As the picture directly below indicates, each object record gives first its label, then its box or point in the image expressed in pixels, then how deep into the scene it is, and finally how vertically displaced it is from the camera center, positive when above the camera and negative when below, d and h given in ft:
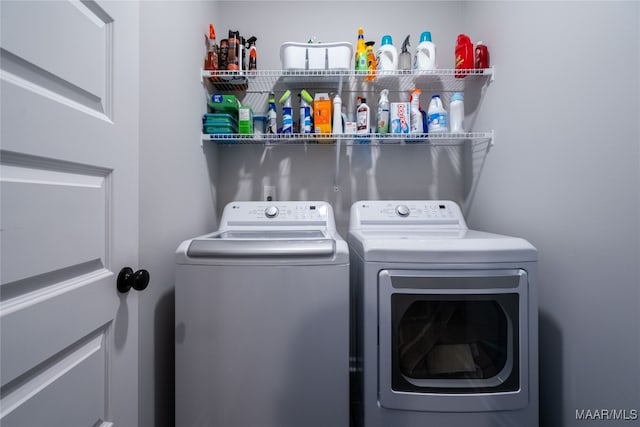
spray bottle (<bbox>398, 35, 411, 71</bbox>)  5.29 +3.13
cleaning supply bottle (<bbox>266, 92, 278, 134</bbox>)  5.22 +1.92
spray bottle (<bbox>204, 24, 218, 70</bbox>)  5.03 +3.03
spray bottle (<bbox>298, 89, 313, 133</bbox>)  5.08 +1.87
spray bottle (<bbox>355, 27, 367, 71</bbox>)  5.05 +3.03
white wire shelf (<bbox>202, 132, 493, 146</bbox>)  4.97 +1.46
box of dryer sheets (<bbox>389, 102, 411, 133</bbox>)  5.06 +1.84
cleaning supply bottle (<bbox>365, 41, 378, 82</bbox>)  5.20 +3.04
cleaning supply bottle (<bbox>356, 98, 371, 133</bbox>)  5.08 +1.82
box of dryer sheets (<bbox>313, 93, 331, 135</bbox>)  5.07 +1.92
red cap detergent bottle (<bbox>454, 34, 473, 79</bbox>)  5.04 +3.07
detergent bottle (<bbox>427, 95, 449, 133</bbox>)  5.10 +1.85
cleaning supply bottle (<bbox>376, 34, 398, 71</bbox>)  5.12 +3.08
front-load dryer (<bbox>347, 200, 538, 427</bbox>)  3.18 -1.53
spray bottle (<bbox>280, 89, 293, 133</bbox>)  5.08 +1.87
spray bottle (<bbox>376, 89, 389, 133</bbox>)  5.12 +1.94
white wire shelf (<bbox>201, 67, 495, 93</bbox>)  4.98 +2.73
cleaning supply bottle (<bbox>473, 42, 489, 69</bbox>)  4.99 +2.98
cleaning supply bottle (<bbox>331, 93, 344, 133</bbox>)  5.09 +1.88
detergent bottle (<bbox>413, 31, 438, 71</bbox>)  5.12 +3.10
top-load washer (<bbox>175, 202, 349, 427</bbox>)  3.24 -1.48
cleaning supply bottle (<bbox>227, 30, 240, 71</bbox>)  5.00 +3.02
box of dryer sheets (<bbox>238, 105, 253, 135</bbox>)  5.11 +1.80
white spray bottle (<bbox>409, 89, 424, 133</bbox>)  5.07 +1.92
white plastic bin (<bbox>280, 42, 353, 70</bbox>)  4.91 +2.96
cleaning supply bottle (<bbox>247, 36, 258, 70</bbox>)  5.15 +3.01
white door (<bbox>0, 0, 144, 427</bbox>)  1.61 +0.01
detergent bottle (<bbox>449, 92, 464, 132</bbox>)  5.10 +1.97
